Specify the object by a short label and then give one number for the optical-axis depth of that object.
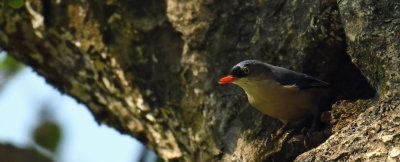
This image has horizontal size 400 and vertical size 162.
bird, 8.26
